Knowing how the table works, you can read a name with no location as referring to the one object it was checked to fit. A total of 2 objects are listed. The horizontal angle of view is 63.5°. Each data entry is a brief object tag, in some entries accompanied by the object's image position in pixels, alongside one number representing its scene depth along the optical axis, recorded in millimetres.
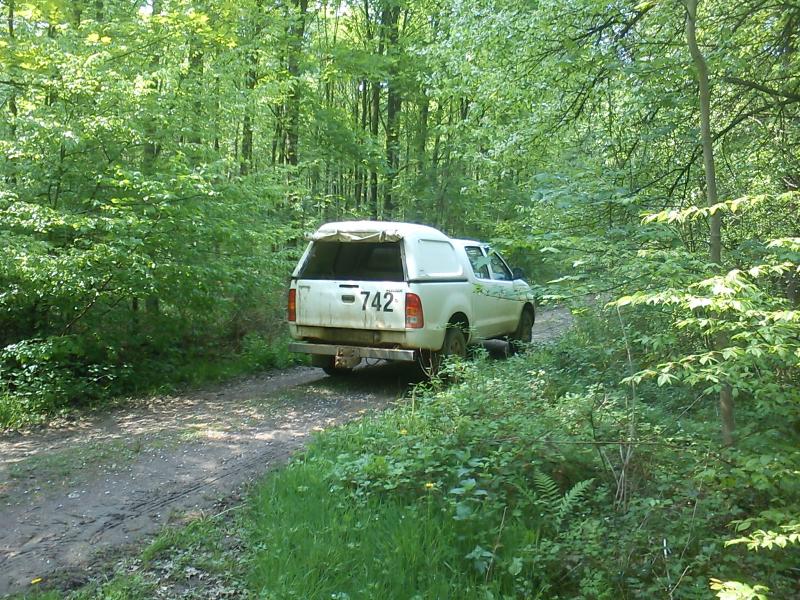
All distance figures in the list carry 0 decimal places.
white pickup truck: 8672
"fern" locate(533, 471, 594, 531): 4288
